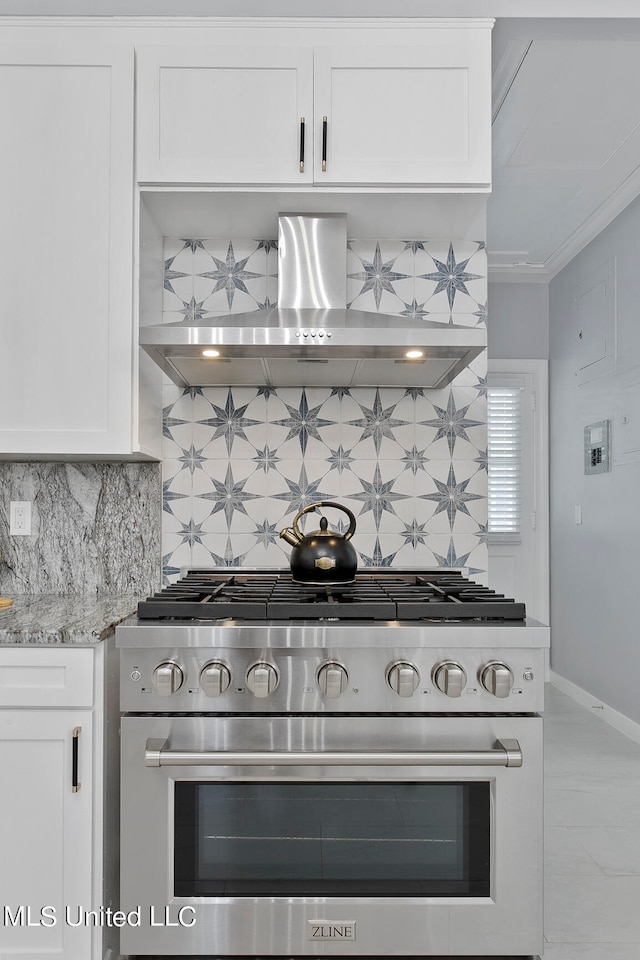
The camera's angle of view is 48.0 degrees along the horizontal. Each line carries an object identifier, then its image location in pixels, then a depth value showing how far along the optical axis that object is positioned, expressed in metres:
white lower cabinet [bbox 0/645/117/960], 1.54
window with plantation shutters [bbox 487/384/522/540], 4.86
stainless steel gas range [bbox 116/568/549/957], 1.52
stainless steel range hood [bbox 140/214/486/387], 1.87
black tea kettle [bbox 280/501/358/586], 1.84
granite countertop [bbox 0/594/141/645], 1.55
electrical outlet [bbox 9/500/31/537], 2.29
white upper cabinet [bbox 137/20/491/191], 1.99
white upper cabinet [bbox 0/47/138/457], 1.95
